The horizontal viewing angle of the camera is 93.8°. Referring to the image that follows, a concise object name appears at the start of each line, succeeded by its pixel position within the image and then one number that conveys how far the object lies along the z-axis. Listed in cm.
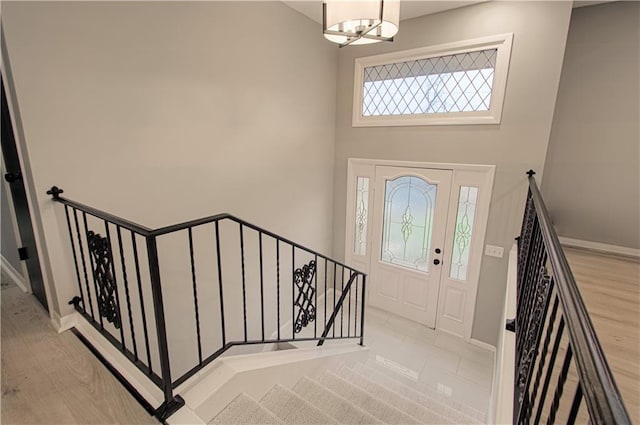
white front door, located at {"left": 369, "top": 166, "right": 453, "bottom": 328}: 392
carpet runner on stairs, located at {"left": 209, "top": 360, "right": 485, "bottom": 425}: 161
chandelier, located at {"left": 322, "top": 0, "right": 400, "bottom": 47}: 168
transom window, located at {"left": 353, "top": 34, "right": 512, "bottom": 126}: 331
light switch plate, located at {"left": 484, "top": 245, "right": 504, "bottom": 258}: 354
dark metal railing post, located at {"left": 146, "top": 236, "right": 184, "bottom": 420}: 121
